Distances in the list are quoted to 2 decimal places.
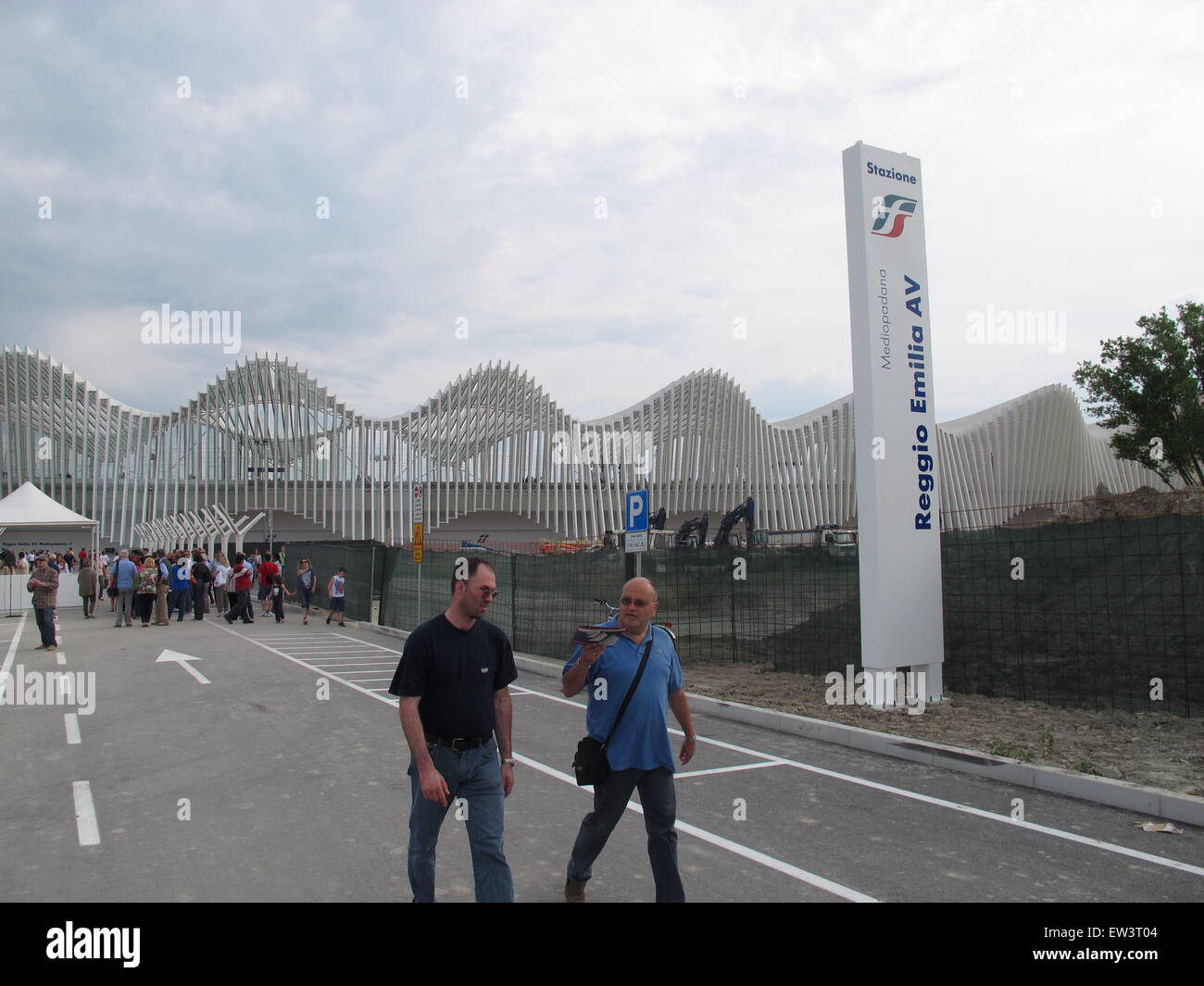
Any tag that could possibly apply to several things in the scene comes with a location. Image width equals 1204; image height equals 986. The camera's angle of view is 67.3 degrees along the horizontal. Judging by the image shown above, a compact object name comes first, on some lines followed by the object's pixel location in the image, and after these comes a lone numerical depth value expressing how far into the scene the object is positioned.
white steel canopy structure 49.16
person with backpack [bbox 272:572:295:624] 23.20
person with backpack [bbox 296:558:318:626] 24.20
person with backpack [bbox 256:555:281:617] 24.80
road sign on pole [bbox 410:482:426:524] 19.41
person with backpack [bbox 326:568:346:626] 22.38
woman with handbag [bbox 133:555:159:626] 21.33
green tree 36.91
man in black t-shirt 3.87
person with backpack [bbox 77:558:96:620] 23.92
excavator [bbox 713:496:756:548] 25.56
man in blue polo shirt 4.23
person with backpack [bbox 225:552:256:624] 22.66
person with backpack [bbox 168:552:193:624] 23.05
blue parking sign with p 11.92
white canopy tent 28.67
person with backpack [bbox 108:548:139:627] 21.12
